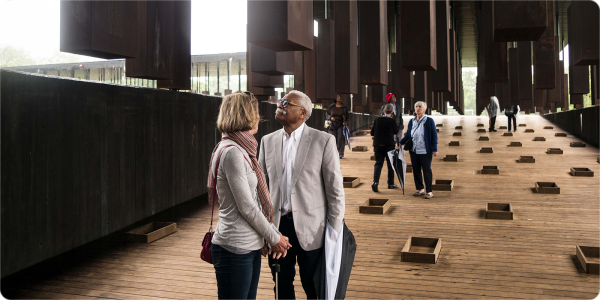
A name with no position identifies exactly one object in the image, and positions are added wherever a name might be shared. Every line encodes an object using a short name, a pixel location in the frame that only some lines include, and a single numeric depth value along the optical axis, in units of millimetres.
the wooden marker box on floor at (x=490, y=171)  11198
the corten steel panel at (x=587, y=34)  6887
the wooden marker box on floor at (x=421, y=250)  5055
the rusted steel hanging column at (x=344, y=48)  8492
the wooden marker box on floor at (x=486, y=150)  14472
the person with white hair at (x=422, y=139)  8312
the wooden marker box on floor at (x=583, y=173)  10500
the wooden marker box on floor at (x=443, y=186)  9469
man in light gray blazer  2949
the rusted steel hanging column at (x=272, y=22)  4805
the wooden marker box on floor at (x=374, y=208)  7617
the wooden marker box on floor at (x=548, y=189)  8852
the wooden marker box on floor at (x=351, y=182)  10078
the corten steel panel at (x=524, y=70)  12171
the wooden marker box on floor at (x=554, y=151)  13881
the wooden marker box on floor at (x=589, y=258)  4631
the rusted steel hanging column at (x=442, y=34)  8055
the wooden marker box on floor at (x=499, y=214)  7034
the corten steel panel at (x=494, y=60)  10229
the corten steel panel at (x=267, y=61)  7109
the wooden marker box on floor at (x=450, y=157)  13273
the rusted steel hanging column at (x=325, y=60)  9930
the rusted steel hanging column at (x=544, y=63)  9820
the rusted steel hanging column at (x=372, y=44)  7906
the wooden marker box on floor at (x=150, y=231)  6010
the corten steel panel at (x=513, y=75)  15273
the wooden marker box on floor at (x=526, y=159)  12547
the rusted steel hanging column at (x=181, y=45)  6527
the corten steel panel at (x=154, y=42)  5605
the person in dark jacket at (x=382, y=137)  9453
